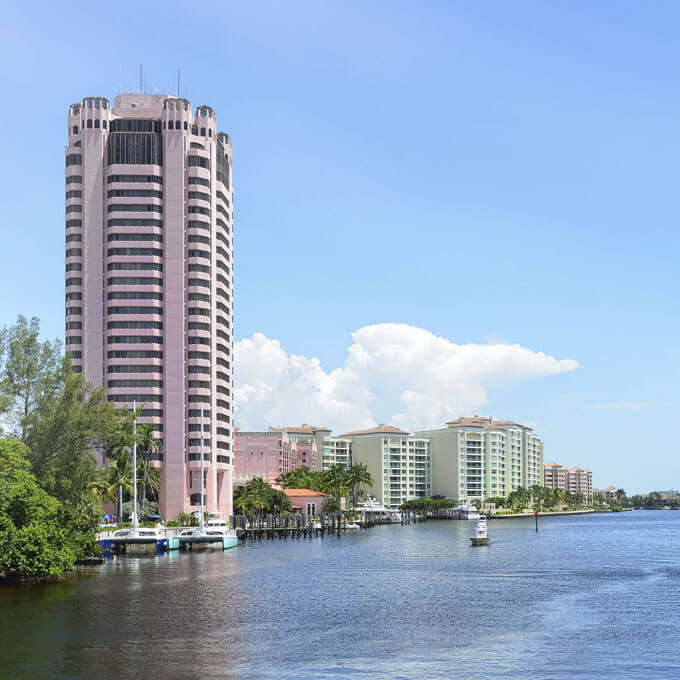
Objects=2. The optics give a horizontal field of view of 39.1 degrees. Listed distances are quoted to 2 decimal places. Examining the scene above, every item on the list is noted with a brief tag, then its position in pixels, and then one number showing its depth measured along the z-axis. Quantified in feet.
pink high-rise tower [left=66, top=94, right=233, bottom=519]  626.64
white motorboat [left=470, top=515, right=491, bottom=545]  533.55
